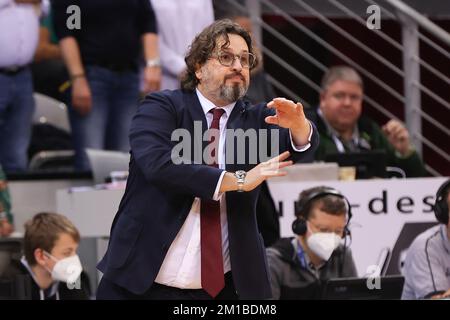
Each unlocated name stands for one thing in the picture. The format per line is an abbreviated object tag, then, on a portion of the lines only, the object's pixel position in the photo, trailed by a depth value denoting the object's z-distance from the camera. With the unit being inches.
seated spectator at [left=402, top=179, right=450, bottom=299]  459.8
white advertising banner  511.8
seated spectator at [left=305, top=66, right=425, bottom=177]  573.0
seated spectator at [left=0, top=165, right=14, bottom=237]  536.7
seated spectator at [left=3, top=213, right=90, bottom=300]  455.5
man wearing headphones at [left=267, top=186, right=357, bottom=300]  468.4
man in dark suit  321.4
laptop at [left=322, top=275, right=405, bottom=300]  445.4
